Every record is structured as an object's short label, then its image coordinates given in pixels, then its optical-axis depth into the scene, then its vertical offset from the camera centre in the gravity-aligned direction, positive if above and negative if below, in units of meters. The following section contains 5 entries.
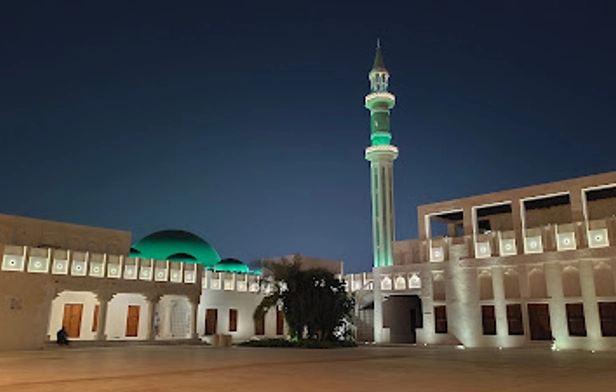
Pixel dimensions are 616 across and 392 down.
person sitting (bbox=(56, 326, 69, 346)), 29.48 -1.11
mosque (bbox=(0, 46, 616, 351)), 30.19 +2.49
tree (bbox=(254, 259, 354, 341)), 30.83 +0.96
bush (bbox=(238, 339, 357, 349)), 28.75 -1.34
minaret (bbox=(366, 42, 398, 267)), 42.75 +12.57
